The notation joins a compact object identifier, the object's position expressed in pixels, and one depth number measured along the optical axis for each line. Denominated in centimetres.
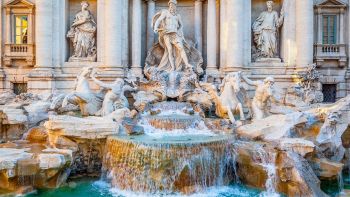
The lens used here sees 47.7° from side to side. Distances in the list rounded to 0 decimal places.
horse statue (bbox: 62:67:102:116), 1297
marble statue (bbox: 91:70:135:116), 1293
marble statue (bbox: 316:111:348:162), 1095
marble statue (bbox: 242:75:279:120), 1230
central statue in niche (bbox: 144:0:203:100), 1486
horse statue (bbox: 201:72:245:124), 1284
